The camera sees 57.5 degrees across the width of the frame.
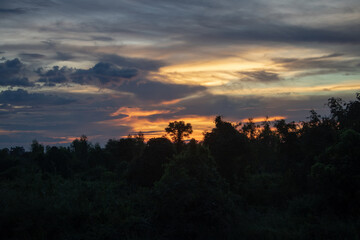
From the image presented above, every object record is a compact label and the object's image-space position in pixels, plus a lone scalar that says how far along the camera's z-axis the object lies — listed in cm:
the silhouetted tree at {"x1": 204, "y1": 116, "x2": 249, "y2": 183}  2598
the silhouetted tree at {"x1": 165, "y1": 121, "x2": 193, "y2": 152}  3568
